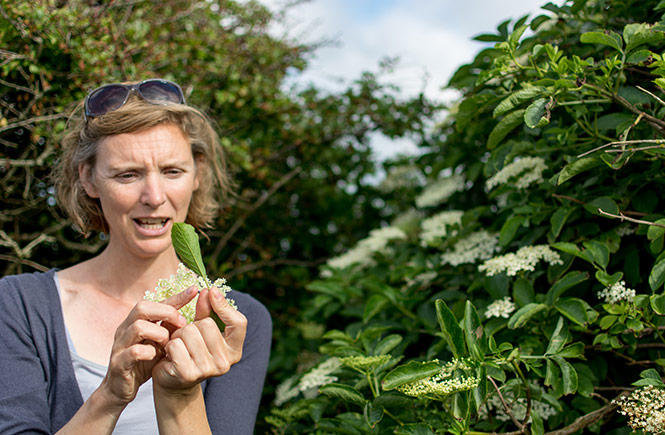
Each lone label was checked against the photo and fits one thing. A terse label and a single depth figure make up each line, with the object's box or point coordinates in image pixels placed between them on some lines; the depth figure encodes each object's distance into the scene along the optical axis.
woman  1.46
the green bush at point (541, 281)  1.38
